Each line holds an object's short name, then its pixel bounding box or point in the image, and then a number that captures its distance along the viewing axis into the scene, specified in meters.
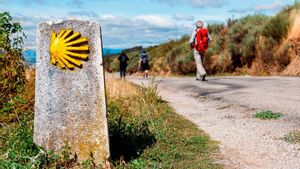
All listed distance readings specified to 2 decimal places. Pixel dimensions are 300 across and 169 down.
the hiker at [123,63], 29.07
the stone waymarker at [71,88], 5.42
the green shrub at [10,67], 8.39
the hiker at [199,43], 17.77
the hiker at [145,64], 28.85
